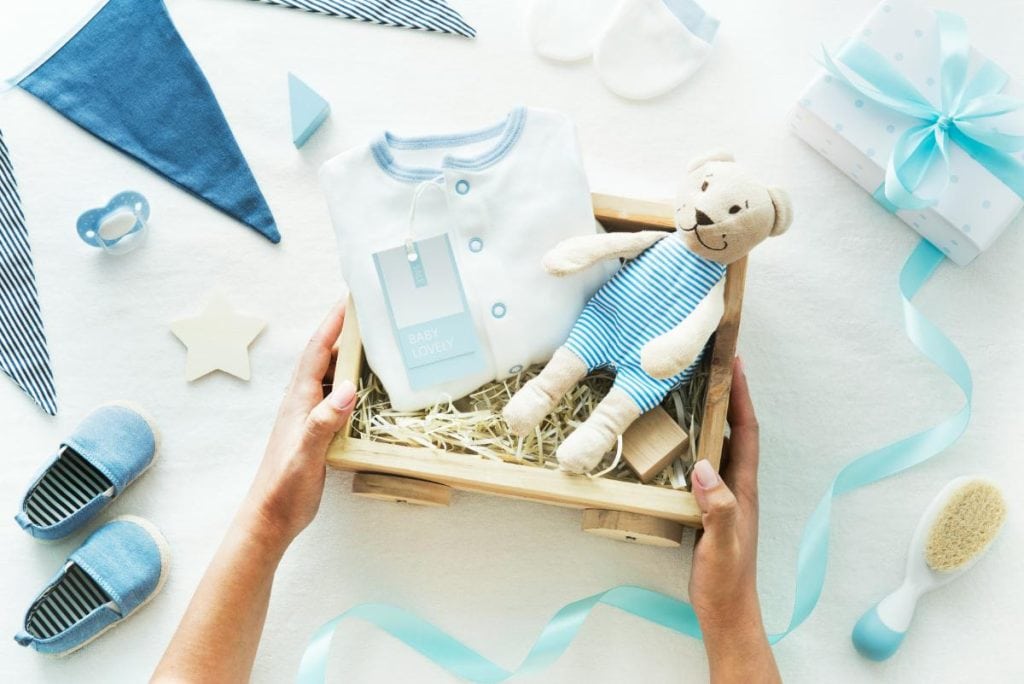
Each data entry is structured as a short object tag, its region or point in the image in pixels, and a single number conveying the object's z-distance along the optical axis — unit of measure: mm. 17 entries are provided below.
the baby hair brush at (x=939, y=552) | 1463
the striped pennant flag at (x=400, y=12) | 1623
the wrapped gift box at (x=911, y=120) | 1443
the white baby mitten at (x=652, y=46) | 1596
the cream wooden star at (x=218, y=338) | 1555
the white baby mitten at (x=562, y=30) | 1608
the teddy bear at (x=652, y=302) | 1142
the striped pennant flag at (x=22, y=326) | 1572
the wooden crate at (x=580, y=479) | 1239
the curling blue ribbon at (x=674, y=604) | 1432
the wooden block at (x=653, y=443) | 1257
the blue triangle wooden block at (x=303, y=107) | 1565
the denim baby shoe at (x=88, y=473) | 1493
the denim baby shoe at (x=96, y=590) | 1465
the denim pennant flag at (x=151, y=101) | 1595
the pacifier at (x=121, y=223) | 1559
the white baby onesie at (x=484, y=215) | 1265
